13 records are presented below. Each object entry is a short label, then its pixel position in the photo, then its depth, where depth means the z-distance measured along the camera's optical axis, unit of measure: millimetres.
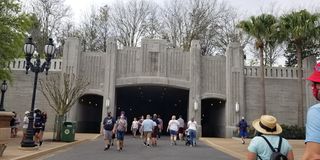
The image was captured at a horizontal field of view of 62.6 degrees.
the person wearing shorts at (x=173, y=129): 15344
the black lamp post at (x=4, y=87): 16979
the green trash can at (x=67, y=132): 13710
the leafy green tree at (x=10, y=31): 15965
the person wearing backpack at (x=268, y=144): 3138
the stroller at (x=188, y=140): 14985
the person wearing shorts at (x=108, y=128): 11824
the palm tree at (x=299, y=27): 18482
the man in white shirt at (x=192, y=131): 14795
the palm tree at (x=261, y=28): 19330
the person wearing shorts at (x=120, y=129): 11923
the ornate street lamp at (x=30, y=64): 10184
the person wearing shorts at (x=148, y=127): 13841
